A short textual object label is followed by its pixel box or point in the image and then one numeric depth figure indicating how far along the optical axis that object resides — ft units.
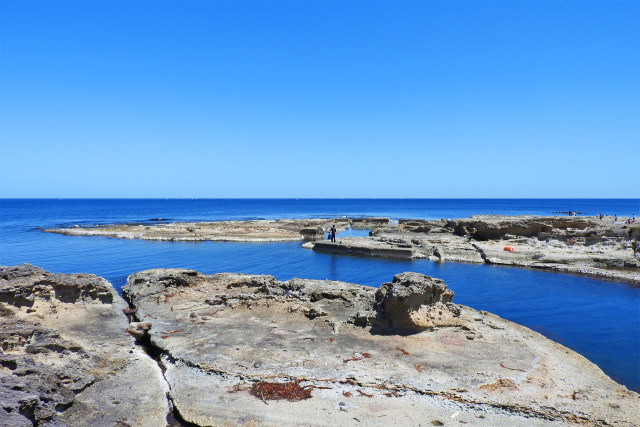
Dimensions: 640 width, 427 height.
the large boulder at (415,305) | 42.34
